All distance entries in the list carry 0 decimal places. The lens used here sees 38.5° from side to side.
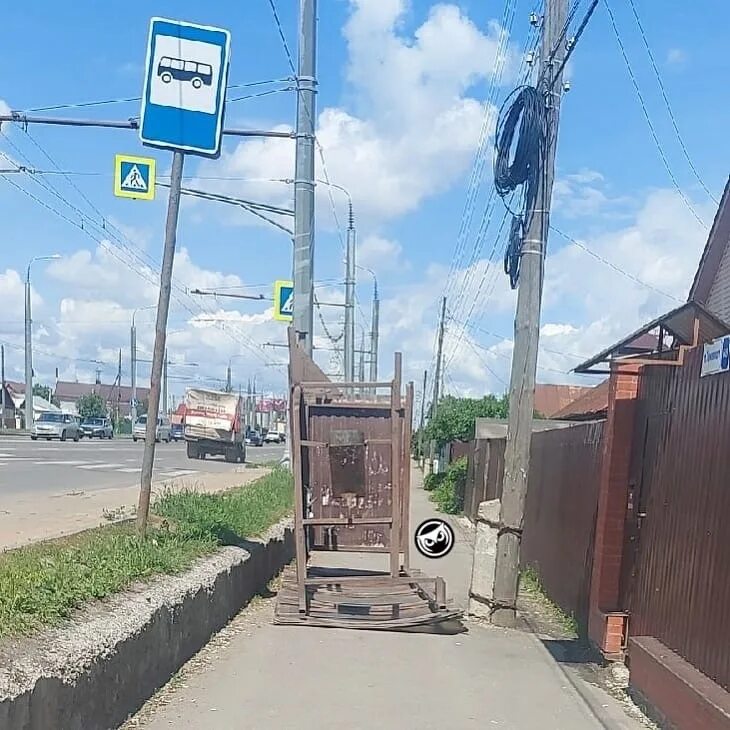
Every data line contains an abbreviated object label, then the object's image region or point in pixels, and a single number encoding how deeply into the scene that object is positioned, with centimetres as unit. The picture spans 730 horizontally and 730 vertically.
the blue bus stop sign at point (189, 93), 907
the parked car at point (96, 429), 7338
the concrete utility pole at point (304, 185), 1848
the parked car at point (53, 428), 5716
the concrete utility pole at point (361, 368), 5691
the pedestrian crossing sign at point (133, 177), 1472
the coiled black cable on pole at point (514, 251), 1104
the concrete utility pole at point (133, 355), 7831
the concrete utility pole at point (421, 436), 6422
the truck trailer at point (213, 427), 4475
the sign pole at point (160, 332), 912
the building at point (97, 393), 13641
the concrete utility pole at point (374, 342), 5212
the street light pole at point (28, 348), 5009
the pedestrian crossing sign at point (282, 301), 2138
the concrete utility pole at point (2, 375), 9222
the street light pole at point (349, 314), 3716
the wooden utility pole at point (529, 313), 1070
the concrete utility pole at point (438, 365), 5400
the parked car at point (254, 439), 8781
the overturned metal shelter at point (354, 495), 989
